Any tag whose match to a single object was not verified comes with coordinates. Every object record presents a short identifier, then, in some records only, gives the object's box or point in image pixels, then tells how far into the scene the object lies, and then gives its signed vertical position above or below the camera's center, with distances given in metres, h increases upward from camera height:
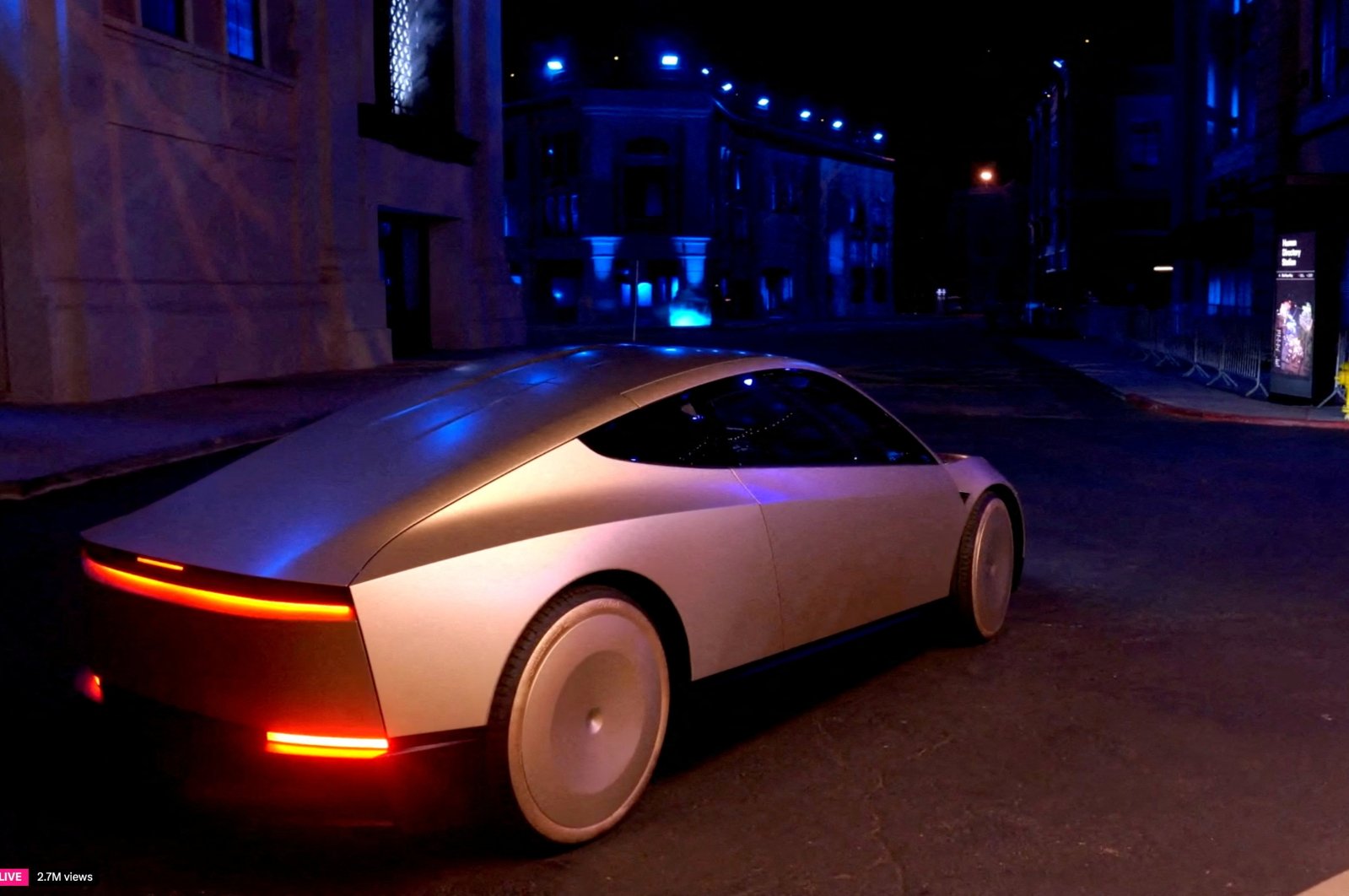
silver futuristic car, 3.54 -0.85
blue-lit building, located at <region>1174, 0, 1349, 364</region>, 20.30 +3.41
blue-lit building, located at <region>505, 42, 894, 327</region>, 69.12 +5.46
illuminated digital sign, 19.16 -0.43
